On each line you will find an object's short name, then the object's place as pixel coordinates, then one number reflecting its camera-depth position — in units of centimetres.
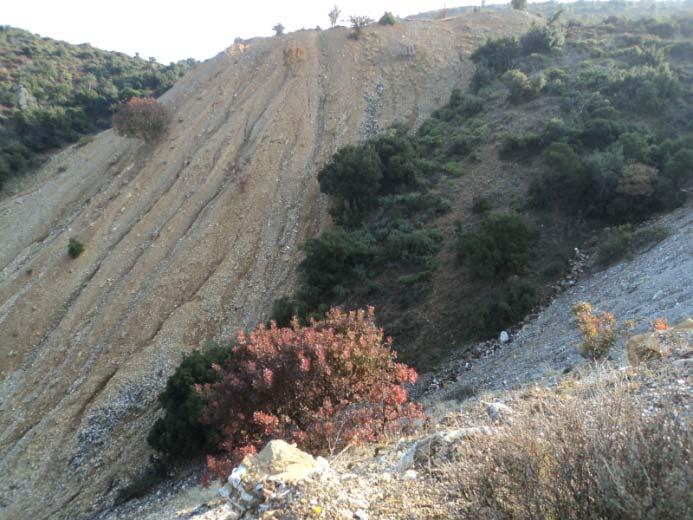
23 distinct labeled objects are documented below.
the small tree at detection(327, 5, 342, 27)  3566
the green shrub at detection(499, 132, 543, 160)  1855
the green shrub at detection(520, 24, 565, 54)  2898
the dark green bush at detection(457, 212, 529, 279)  1331
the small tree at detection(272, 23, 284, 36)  3826
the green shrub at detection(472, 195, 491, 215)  1631
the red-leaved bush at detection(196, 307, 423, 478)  704
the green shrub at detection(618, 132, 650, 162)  1590
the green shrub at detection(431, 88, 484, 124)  2441
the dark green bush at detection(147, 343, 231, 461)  1141
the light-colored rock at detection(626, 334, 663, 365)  656
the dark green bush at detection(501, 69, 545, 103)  2319
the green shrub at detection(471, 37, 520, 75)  2842
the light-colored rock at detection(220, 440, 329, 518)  479
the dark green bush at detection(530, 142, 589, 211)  1522
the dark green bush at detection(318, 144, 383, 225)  1956
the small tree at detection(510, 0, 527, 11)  4009
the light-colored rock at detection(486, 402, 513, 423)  592
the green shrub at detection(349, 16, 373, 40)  3338
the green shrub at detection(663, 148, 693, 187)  1454
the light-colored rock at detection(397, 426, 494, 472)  542
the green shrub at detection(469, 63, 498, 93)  2731
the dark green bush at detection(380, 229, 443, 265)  1561
